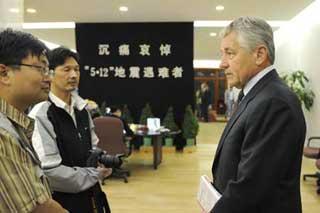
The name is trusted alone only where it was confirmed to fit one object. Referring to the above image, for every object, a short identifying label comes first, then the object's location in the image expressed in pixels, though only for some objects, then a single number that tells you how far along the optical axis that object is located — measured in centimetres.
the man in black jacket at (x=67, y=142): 198
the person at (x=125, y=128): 689
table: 743
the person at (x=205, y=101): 1827
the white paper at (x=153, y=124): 803
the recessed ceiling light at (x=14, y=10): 354
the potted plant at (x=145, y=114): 938
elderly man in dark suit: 150
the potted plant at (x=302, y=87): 841
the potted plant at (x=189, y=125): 942
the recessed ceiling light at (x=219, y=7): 796
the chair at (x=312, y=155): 610
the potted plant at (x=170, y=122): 922
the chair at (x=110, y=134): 625
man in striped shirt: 111
